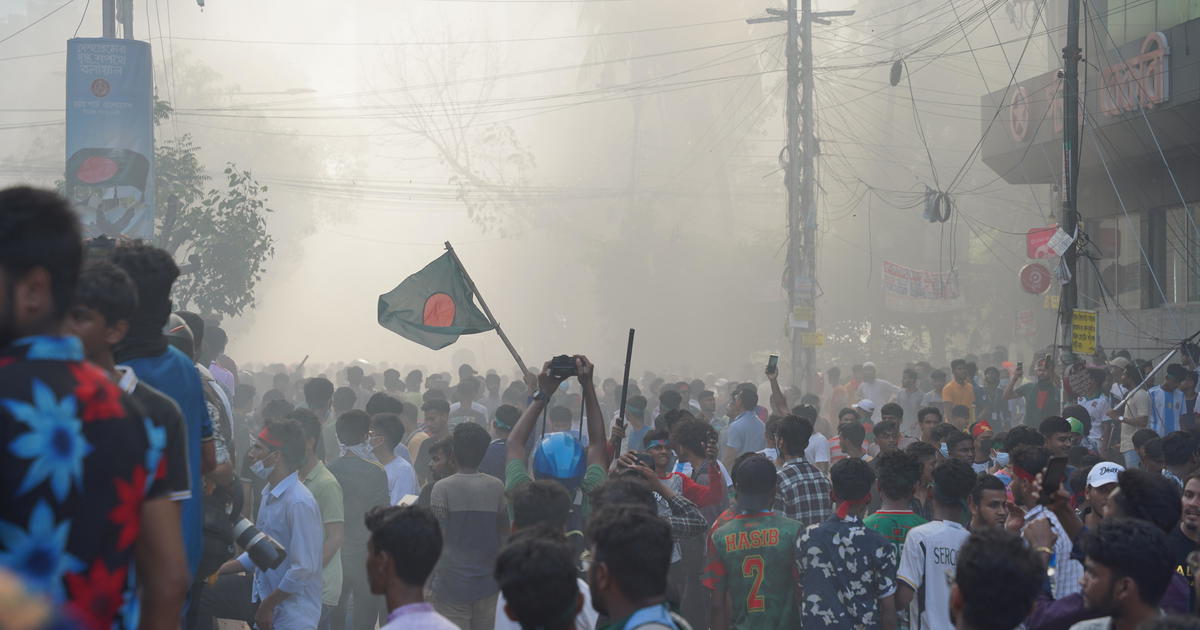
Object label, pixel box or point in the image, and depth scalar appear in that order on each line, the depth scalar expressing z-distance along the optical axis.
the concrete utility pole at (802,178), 26.00
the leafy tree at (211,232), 19.36
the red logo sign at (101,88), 15.45
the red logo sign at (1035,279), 24.46
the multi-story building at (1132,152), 19.25
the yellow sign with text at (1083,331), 14.73
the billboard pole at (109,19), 16.67
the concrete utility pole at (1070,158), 15.77
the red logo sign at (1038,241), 19.36
